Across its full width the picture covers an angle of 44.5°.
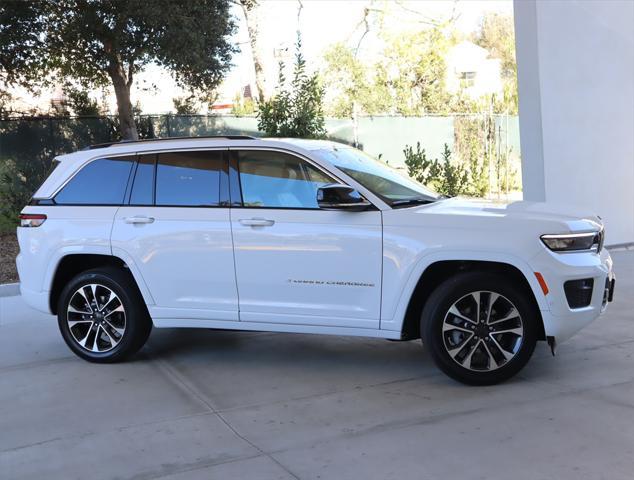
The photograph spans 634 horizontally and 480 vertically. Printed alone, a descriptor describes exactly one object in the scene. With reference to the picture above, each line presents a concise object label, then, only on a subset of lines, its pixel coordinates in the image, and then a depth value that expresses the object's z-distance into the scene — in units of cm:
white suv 549
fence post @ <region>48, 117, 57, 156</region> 1572
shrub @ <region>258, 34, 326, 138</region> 1316
